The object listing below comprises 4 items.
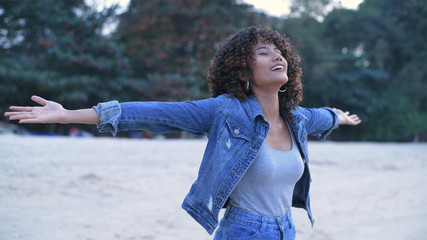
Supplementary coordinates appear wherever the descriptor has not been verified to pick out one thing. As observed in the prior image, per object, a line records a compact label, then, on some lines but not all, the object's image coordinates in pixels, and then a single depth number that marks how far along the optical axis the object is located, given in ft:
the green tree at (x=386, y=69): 80.89
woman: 5.95
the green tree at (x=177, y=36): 59.00
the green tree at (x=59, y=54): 51.29
